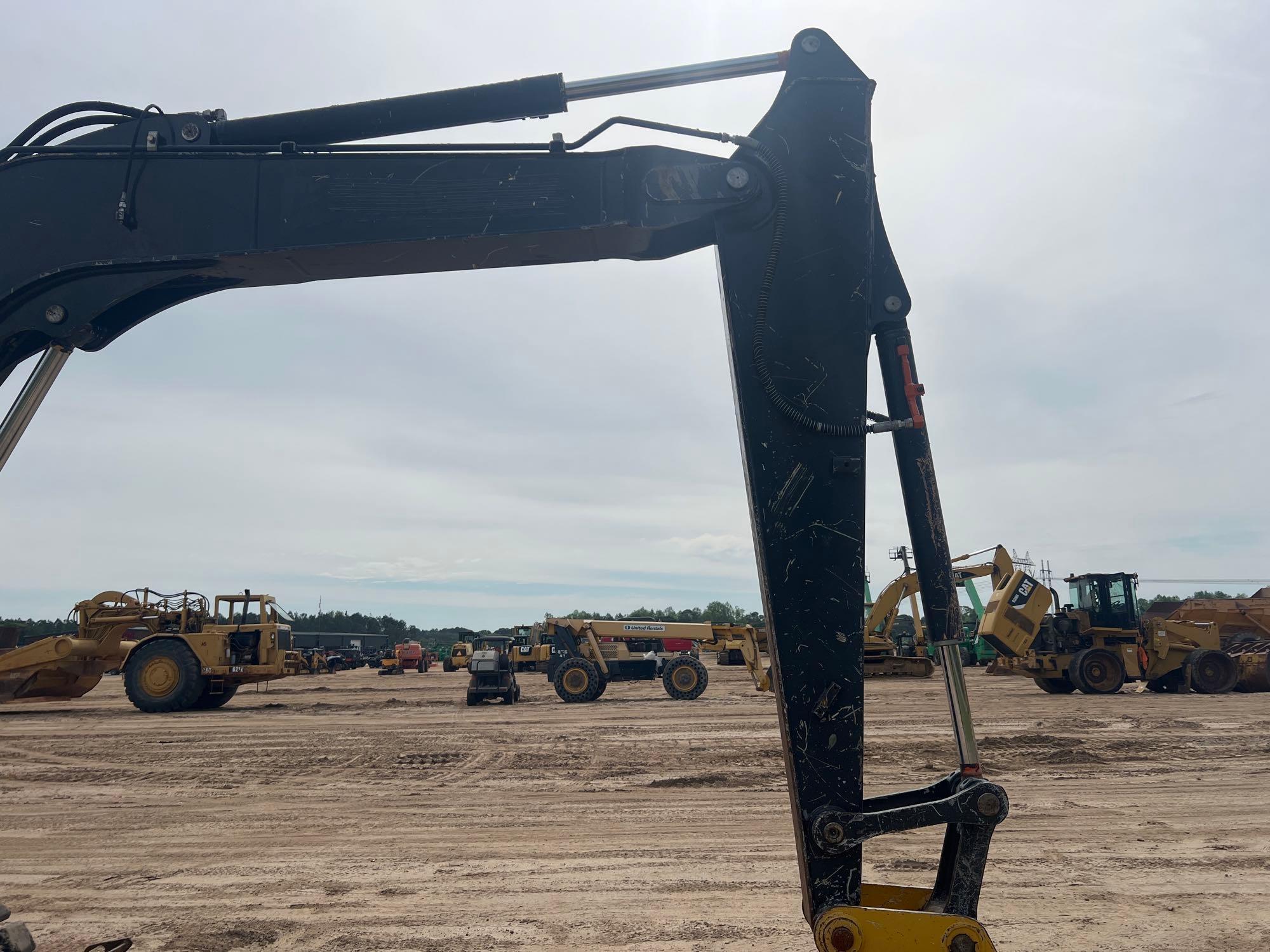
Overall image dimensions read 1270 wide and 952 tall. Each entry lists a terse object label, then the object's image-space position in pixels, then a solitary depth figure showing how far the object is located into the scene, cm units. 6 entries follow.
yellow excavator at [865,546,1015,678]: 2488
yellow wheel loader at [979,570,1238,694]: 2073
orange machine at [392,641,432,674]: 4478
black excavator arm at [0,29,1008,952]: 304
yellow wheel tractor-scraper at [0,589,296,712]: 1848
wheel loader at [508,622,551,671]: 2680
